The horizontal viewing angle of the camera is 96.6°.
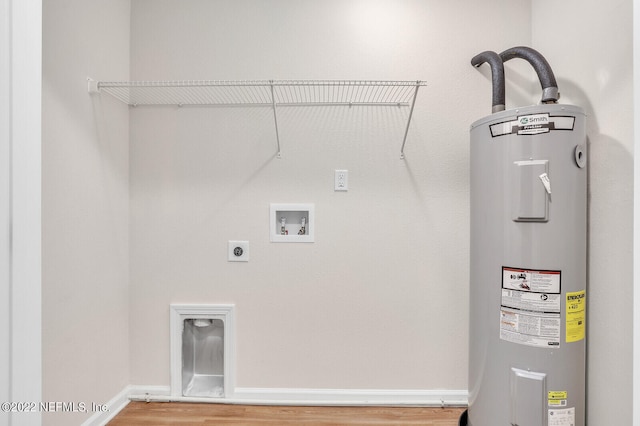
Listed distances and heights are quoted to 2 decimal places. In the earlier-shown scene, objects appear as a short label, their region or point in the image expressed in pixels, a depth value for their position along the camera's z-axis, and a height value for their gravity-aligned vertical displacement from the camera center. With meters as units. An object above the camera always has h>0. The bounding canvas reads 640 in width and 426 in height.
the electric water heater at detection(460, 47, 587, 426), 1.05 -0.18
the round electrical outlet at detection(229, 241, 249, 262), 1.59 -0.21
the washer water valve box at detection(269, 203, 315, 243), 1.59 -0.05
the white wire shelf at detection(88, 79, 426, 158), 1.56 +0.66
